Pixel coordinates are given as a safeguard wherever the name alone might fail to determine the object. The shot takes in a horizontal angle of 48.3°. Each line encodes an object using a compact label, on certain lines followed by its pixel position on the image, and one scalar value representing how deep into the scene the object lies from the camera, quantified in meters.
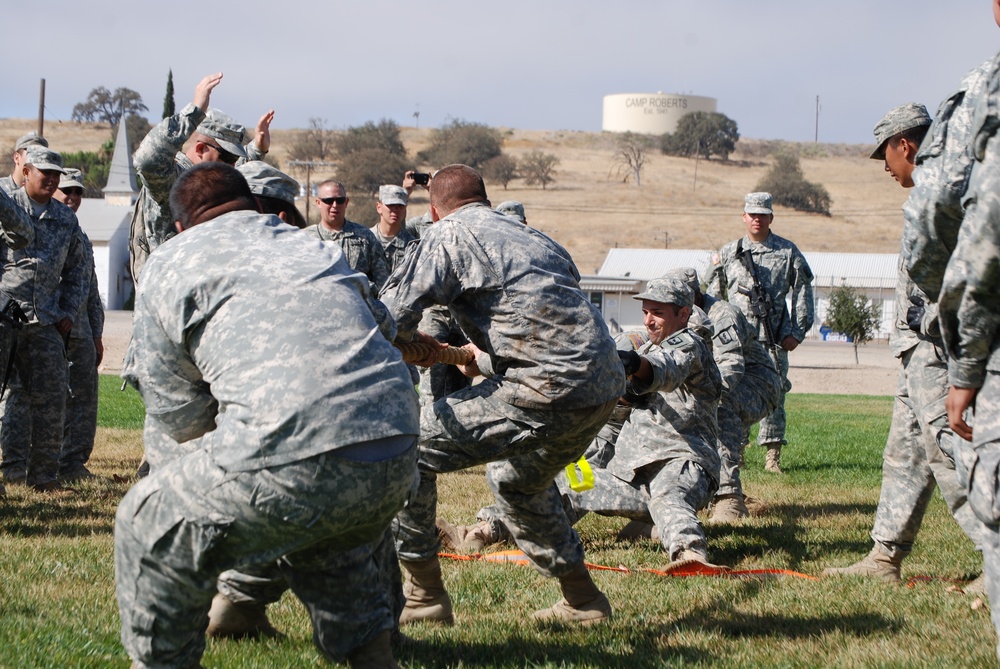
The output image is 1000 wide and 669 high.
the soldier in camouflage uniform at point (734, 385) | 8.46
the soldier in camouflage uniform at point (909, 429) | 5.55
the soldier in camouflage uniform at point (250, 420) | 3.42
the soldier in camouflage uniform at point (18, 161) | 8.80
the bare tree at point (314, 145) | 101.44
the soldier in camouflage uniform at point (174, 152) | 6.19
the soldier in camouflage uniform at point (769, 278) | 11.16
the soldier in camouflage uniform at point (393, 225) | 11.16
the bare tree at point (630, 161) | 105.06
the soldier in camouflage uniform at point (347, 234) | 10.16
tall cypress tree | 66.81
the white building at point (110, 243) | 59.41
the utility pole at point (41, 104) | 49.81
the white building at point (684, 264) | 51.91
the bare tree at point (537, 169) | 98.31
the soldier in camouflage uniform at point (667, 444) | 6.89
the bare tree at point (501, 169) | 96.44
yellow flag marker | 6.37
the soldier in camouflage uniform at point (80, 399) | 9.66
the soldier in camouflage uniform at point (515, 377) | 4.86
